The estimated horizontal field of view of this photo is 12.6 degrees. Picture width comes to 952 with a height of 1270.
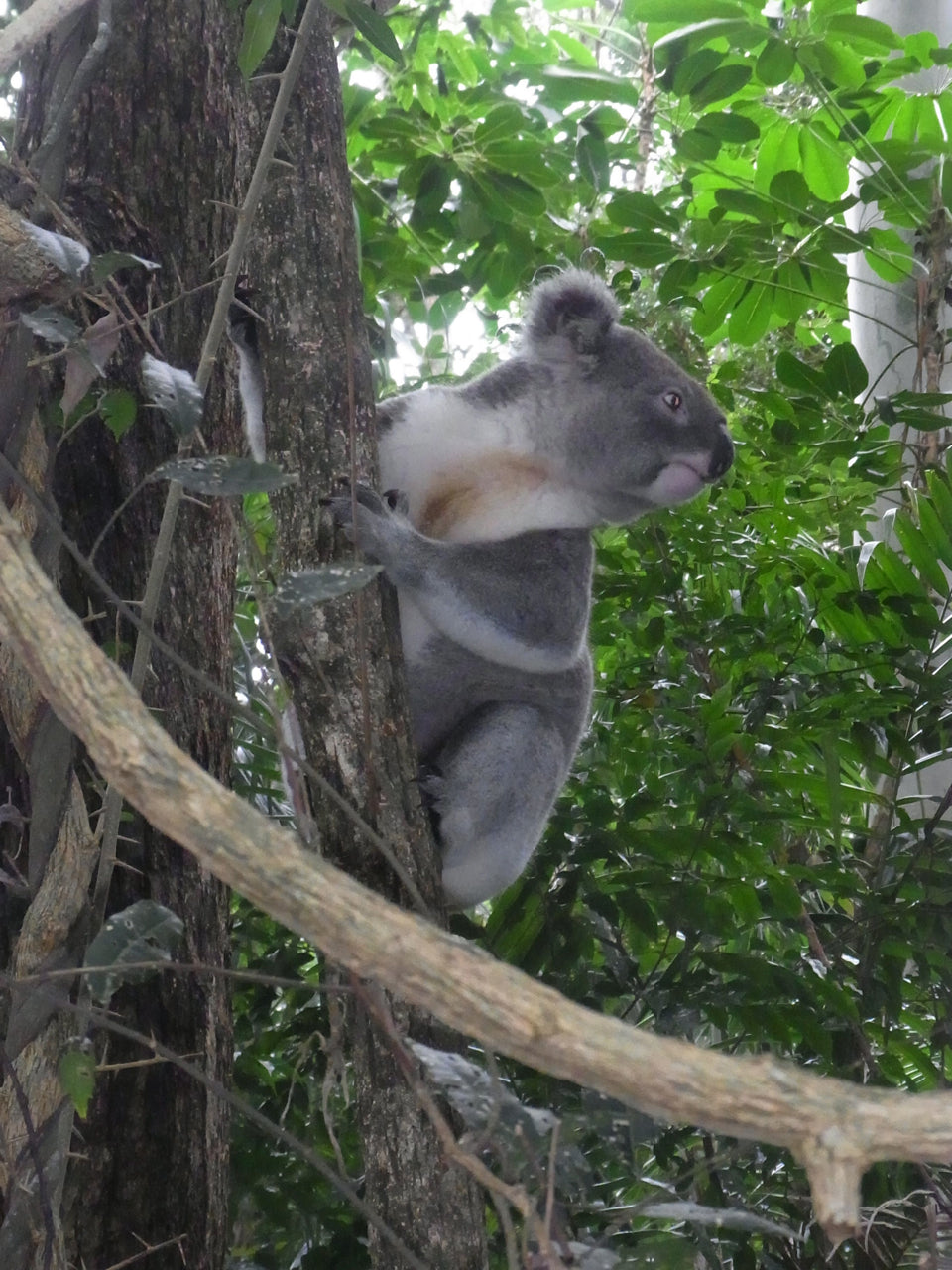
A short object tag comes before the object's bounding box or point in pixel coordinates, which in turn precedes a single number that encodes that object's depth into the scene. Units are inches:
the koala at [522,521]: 118.8
